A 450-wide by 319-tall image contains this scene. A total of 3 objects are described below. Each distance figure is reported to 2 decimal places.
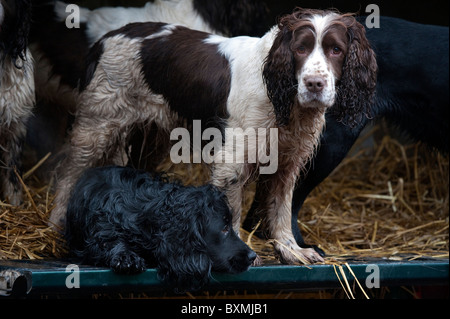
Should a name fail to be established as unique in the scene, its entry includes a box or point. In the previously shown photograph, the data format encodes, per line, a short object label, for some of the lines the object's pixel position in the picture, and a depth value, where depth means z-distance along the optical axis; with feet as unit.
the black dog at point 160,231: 11.09
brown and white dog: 11.53
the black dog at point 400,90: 14.89
